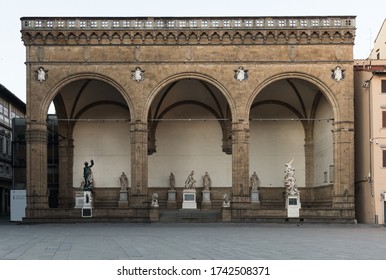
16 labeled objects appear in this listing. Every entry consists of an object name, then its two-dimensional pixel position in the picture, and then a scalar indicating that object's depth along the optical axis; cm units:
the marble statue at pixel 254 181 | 4557
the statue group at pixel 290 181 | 3988
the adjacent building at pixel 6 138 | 5891
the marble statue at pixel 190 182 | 4559
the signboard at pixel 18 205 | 4016
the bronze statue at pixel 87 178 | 3962
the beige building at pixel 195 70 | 3834
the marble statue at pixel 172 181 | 4616
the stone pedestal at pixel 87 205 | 3800
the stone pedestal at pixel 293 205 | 3766
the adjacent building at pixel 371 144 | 3803
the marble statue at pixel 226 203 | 3806
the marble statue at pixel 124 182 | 4584
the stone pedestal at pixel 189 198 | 4491
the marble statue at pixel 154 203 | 3844
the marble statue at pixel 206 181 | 4603
